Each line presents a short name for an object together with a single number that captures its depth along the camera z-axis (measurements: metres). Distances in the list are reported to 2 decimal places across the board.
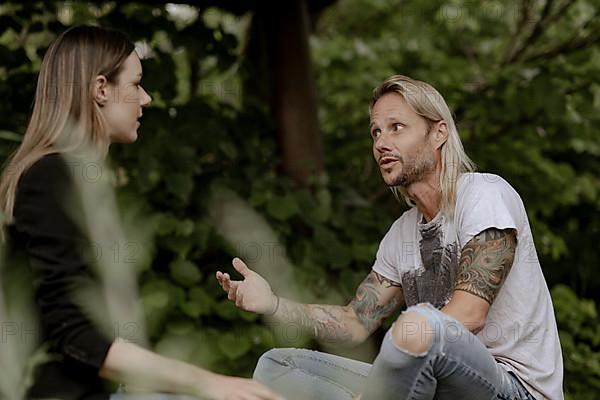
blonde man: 4.10
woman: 3.55
